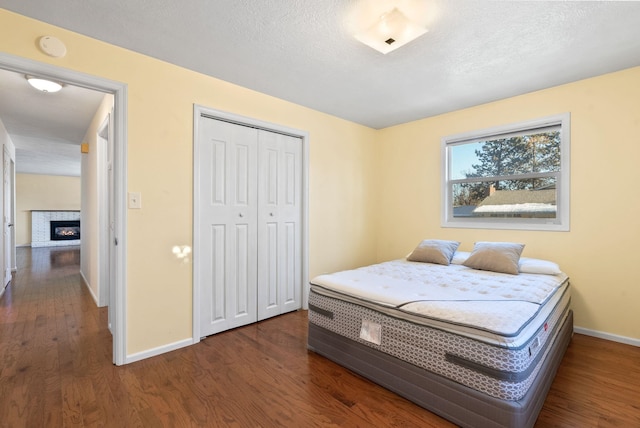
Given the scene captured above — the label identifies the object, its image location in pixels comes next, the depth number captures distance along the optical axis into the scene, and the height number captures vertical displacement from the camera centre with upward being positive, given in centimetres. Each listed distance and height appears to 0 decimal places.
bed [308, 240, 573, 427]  146 -72
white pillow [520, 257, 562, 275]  260 -49
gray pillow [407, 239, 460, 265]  309 -42
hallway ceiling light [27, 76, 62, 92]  258 +116
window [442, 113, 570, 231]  299 +41
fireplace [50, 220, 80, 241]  964 -61
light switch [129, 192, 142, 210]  226 +9
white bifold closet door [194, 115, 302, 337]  270 -11
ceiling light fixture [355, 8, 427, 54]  183 +118
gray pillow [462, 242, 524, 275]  268 -42
